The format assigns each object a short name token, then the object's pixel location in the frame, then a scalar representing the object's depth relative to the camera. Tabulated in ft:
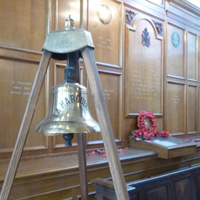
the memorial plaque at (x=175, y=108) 14.02
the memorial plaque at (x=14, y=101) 7.81
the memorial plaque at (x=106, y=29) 10.48
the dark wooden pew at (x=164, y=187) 5.43
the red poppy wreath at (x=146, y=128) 11.41
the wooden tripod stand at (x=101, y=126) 3.51
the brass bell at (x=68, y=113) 3.99
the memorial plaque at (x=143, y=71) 11.78
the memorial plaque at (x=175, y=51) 14.21
